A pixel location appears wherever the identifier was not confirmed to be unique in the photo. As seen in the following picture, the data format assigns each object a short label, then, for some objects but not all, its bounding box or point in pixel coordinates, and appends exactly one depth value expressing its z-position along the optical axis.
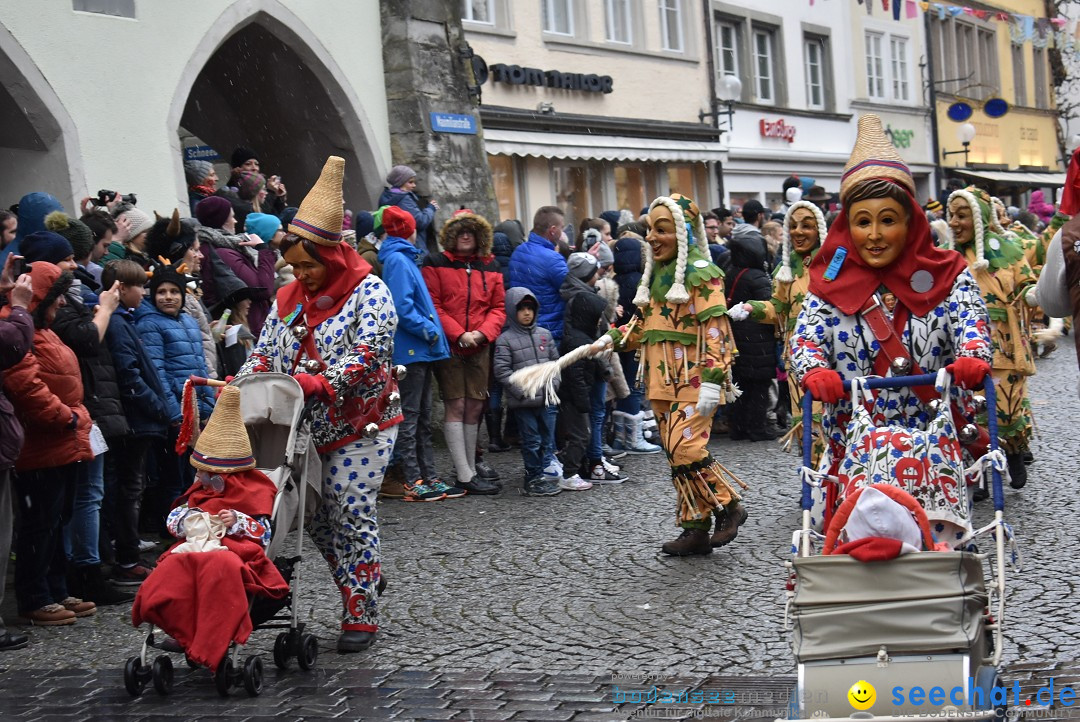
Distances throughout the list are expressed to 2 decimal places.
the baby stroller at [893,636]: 4.43
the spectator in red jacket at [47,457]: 7.64
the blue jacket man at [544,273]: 12.44
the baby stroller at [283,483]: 6.40
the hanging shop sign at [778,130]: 27.92
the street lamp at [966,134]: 34.75
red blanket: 5.98
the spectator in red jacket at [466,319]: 11.51
